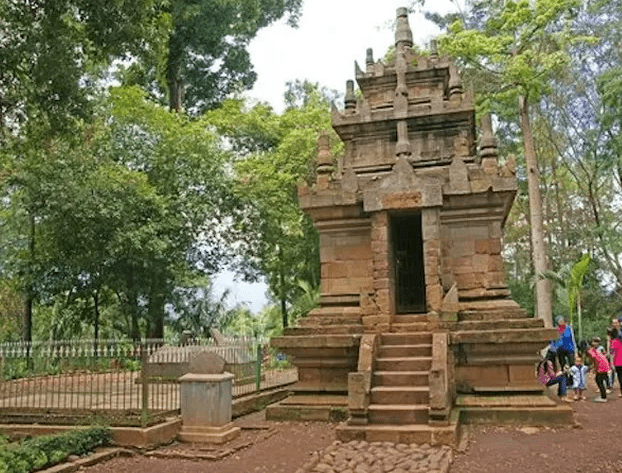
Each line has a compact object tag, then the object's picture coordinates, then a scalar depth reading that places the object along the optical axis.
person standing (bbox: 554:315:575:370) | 12.83
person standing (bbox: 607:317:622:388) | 11.91
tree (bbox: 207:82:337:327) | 22.52
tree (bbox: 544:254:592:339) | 17.75
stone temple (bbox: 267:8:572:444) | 9.08
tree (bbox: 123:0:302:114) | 27.73
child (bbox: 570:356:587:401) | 12.44
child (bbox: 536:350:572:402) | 12.22
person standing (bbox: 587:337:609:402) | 11.77
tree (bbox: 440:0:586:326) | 19.47
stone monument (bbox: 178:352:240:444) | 9.00
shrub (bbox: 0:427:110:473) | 6.97
